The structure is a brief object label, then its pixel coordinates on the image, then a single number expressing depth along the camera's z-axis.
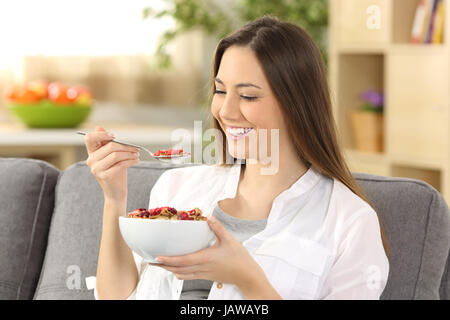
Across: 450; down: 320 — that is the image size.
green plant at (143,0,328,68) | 3.83
